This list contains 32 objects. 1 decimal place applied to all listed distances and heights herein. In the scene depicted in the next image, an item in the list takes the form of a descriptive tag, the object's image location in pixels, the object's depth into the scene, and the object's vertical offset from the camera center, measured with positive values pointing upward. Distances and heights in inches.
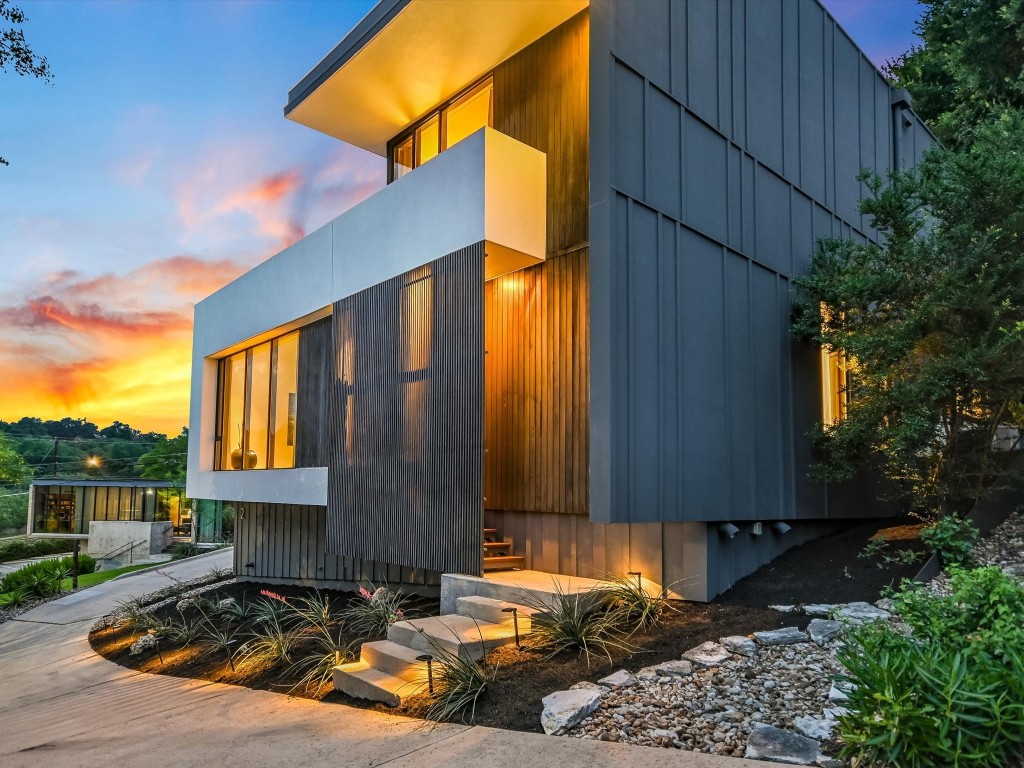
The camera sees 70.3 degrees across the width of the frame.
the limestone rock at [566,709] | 159.9 -56.3
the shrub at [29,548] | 1206.3 -158.0
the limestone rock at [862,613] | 206.7 -44.6
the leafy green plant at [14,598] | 561.3 -110.8
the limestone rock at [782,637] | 198.4 -48.6
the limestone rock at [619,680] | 179.3 -54.8
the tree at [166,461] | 1684.1 -8.7
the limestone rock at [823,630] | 194.4 -46.8
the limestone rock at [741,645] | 195.0 -50.5
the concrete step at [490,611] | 231.2 -51.0
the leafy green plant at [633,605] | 227.0 -47.3
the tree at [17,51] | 210.4 +118.7
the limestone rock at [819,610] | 219.6 -45.8
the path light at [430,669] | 189.3 -55.3
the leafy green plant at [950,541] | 227.0 -25.2
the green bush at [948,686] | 112.3 -36.5
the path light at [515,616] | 214.5 -48.6
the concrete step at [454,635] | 210.1 -53.3
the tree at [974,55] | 524.4 +300.7
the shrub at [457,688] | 176.2 -57.9
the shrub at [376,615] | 265.0 -59.0
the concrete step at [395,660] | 202.8 -58.6
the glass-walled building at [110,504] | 1540.4 -99.5
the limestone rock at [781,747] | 133.1 -53.8
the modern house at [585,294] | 260.8 +68.2
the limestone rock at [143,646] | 320.7 -83.3
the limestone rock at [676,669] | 183.2 -53.0
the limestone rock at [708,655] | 188.5 -51.6
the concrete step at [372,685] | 193.5 -62.5
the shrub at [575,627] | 205.9 -49.3
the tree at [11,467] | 1632.6 -23.6
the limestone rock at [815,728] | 140.1 -52.5
